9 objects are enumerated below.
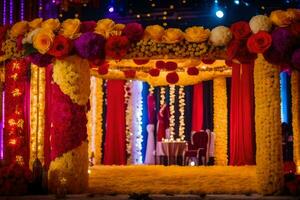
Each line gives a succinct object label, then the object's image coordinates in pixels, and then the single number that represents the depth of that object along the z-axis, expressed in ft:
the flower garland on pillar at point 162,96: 55.31
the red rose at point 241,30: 30.09
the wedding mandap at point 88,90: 29.71
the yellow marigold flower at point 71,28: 31.22
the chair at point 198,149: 49.76
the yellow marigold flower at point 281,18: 29.32
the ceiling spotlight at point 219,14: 52.90
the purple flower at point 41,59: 31.55
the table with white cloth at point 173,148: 50.55
